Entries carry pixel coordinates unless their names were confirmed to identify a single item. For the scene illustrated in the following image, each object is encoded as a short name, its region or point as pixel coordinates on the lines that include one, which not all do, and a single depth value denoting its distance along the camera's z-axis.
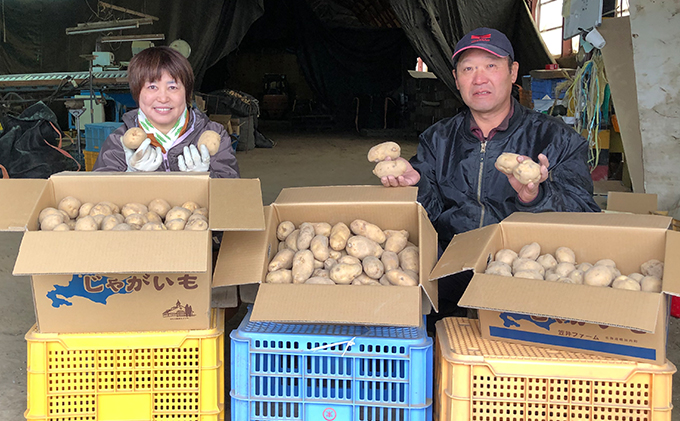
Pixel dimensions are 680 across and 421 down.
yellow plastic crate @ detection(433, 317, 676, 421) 1.24
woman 2.01
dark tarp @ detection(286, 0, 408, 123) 11.30
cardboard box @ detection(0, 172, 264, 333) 1.26
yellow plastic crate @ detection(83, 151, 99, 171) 5.03
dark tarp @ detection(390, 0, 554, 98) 6.18
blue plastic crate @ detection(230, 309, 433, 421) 1.31
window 7.81
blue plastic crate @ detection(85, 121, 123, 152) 4.86
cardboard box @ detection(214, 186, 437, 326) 1.29
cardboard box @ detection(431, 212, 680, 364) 1.20
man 1.92
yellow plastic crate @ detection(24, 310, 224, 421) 1.37
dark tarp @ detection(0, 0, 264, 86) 6.97
